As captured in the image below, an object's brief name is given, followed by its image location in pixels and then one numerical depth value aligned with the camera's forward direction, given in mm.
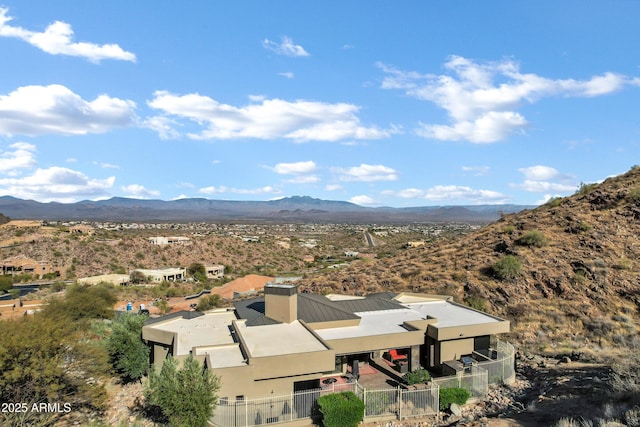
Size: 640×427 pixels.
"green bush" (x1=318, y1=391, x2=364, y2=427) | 15766
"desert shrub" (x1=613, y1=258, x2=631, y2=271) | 33969
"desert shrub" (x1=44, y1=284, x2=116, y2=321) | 31625
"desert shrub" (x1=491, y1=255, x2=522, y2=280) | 35812
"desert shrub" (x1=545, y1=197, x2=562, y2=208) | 53519
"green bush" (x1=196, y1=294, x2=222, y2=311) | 38844
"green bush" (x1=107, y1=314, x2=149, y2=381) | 22219
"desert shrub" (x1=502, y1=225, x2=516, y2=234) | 46575
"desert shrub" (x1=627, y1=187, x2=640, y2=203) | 43906
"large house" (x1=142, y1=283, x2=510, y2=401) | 16844
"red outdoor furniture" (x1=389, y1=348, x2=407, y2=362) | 22738
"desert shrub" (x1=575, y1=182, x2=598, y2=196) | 53031
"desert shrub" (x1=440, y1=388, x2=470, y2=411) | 17906
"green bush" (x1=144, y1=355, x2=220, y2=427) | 14602
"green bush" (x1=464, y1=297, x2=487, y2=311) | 32500
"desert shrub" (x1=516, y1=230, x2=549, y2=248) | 40406
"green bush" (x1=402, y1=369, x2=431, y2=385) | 19938
